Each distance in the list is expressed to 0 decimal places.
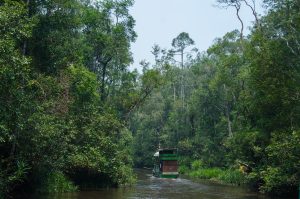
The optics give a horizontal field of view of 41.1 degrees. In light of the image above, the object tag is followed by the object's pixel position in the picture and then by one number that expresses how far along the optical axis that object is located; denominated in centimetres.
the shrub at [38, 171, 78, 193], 2106
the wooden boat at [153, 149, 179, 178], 3889
